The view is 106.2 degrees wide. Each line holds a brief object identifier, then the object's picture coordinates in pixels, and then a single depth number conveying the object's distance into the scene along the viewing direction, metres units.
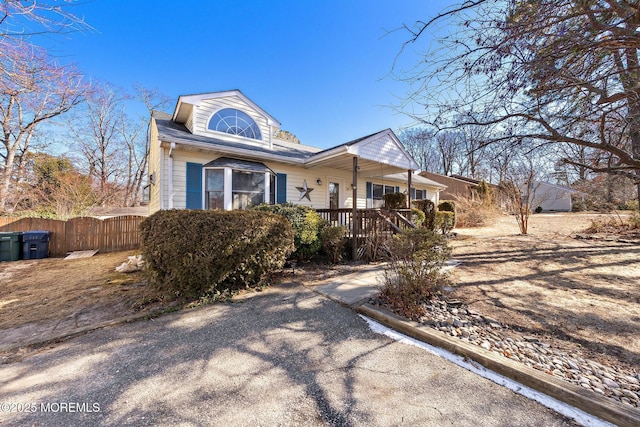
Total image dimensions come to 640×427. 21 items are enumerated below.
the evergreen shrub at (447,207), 13.55
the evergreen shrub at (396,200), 10.68
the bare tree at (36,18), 2.75
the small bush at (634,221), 9.69
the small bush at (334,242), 6.20
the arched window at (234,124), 8.29
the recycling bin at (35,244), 8.18
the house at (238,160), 6.94
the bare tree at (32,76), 3.15
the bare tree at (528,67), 3.00
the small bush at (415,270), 3.37
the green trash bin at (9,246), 7.91
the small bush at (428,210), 10.92
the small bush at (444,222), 11.12
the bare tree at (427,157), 34.69
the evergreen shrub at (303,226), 5.76
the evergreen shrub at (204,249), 3.80
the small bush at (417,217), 8.97
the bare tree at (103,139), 18.84
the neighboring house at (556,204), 29.53
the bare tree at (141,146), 20.47
